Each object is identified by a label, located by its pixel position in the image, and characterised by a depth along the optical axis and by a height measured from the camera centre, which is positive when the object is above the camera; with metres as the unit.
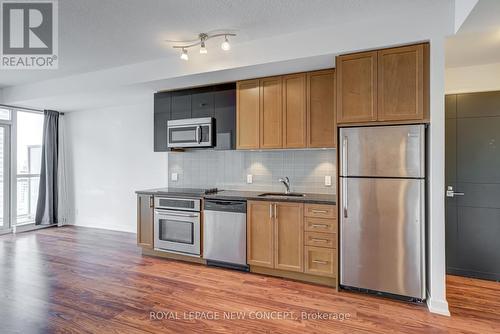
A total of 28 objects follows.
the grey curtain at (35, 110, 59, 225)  5.76 -0.09
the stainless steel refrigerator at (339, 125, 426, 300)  2.63 -0.38
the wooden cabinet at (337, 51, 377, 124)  2.78 +0.80
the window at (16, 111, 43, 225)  5.55 +0.14
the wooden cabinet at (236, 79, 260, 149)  3.65 +0.70
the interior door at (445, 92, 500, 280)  3.20 -0.18
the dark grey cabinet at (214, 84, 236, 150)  3.82 +0.71
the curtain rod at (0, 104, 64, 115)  5.22 +1.17
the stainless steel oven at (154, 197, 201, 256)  3.74 -0.75
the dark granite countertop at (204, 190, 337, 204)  3.13 -0.33
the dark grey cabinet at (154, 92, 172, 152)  4.28 +0.77
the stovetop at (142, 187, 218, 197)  3.76 -0.31
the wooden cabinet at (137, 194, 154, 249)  4.06 -0.73
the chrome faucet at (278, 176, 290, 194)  3.78 -0.17
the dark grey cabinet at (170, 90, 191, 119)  4.13 +0.94
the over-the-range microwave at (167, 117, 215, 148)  3.90 +0.51
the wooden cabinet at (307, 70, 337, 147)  3.30 +0.70
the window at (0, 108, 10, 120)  5.24 +1.03
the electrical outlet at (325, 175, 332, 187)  3.66 -0.16
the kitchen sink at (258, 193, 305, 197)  3.66 -0.33
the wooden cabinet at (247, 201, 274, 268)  3.34 -0.76
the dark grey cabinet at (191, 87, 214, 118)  3.96 +0.93
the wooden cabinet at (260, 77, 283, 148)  3.54 +0.69
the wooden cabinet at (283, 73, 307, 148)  3.41 +0.70
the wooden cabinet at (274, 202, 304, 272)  3.19 -0.76
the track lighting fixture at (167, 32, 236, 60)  2.99 +1.41
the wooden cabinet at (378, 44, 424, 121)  2.62 +0.79
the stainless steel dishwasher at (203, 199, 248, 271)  3.48 -0.80
